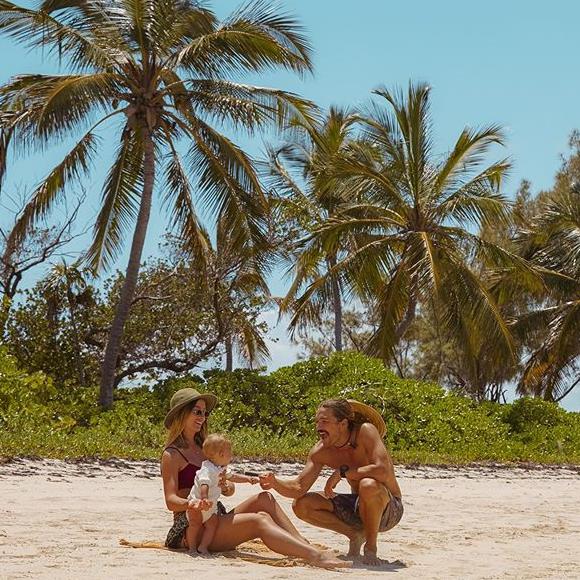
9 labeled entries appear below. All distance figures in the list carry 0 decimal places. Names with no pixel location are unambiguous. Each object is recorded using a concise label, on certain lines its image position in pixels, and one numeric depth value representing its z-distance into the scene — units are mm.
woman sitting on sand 5879
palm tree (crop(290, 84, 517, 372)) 21125
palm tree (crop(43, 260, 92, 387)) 19766
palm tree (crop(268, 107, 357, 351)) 22281
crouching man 6004
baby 5734
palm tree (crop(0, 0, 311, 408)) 17219
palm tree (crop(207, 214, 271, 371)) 20781
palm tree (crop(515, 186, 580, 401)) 25500
